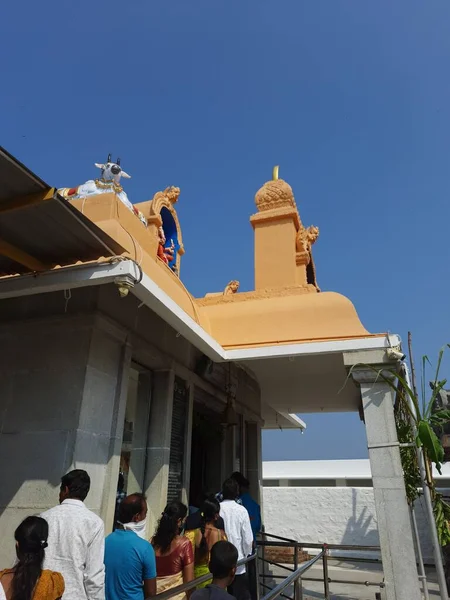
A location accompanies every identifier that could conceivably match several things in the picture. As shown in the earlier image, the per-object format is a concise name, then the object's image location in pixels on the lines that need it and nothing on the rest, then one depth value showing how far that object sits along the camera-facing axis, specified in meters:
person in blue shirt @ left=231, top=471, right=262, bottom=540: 4.61
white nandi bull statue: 5.66
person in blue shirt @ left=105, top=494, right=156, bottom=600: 2.46
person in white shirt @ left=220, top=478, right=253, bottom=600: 3.65
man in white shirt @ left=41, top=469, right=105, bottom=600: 2.21
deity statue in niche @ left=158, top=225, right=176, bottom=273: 6.34
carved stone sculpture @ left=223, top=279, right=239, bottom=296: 8.86
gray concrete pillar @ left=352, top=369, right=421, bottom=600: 4.10
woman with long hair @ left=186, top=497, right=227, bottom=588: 3.26
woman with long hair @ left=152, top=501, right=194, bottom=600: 2.91
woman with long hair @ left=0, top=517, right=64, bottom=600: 1.78
